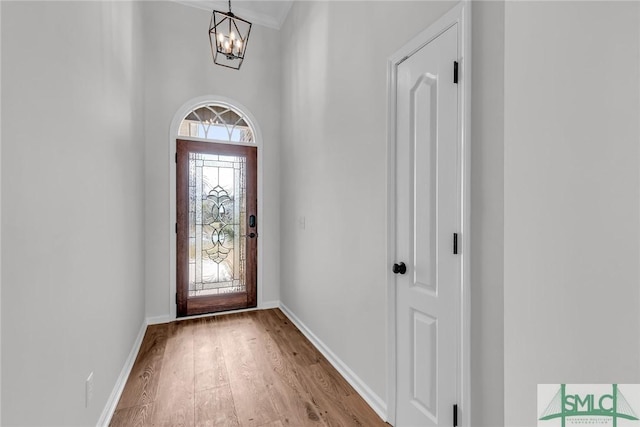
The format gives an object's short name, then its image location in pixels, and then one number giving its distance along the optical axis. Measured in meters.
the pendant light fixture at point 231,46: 2.36
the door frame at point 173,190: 3.40
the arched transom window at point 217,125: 3.53
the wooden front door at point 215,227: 3.48
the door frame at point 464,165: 1.27
